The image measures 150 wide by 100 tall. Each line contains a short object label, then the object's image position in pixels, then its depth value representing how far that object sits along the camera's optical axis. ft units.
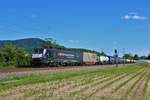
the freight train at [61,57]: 131.52
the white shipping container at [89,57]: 196.23
